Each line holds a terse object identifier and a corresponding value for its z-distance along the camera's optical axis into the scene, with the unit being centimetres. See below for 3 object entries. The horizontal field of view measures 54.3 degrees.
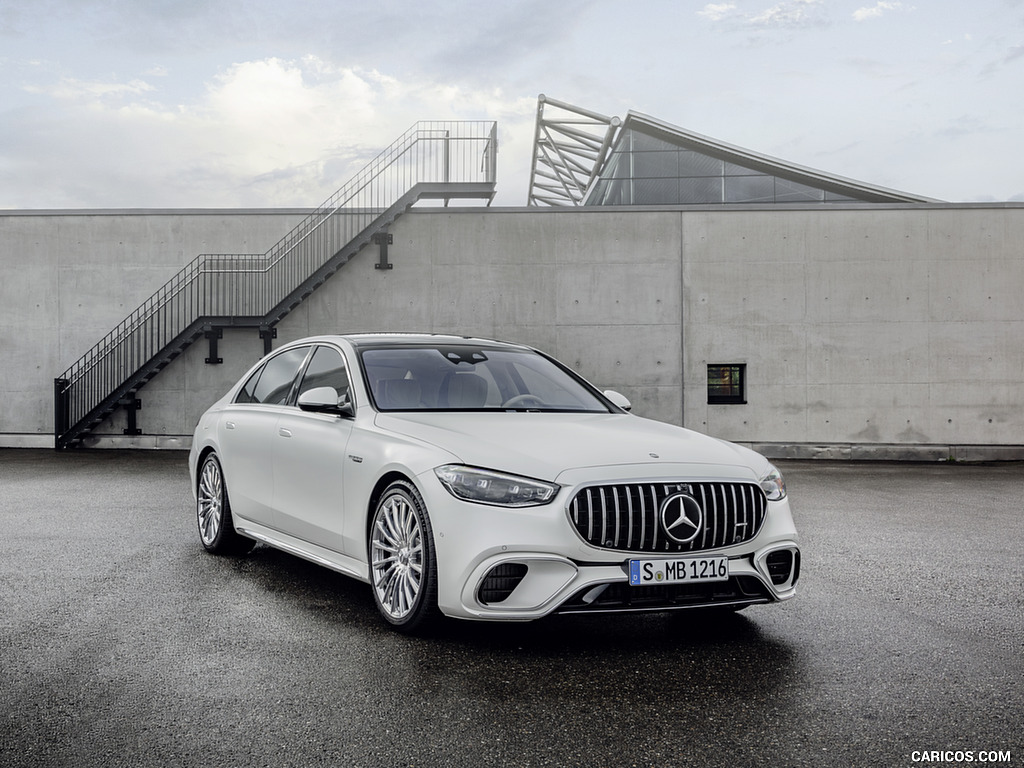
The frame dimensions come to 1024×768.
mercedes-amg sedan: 446
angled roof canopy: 2739
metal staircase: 2084
